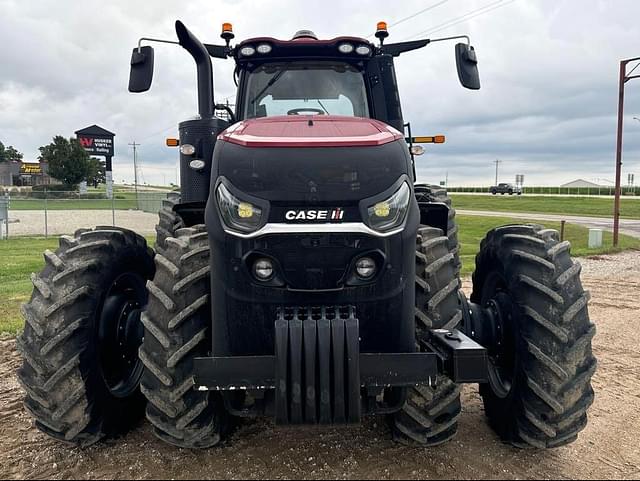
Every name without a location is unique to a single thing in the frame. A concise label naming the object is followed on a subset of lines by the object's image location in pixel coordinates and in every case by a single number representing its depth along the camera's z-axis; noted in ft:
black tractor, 9.30
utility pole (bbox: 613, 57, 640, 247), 51.67
